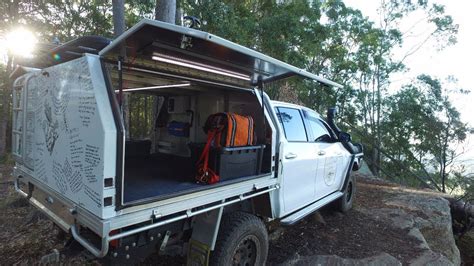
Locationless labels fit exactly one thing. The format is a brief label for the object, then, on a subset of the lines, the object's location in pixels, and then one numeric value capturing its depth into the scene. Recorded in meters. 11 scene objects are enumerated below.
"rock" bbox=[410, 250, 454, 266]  4.07
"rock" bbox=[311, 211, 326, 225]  5.13
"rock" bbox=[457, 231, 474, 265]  6.35
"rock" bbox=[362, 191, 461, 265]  4.55
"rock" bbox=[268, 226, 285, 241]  4.38
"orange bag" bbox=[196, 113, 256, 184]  2.99
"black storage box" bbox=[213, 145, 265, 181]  3.03
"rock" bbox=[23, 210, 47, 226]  4.72
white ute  2.12
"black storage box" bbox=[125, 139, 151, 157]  4.53
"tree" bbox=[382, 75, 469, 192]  16.33
